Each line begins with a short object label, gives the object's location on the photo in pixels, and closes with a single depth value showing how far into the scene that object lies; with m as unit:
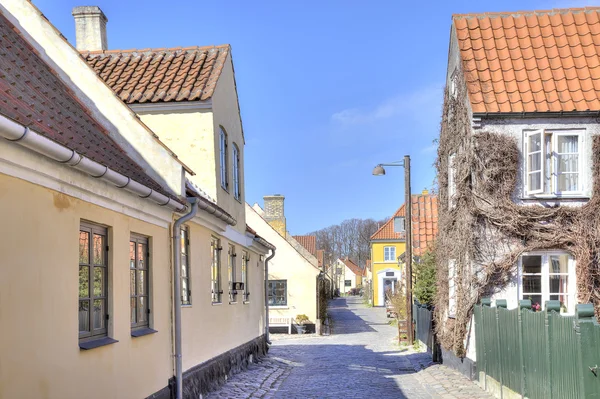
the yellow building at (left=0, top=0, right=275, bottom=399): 5.72
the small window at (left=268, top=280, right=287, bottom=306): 32.09
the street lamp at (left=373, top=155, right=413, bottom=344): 22.25
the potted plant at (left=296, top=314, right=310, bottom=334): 31.11
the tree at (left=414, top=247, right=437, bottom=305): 23.07
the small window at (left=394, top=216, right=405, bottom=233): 53.28
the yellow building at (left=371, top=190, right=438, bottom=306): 54.59
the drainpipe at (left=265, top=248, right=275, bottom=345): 21.31
